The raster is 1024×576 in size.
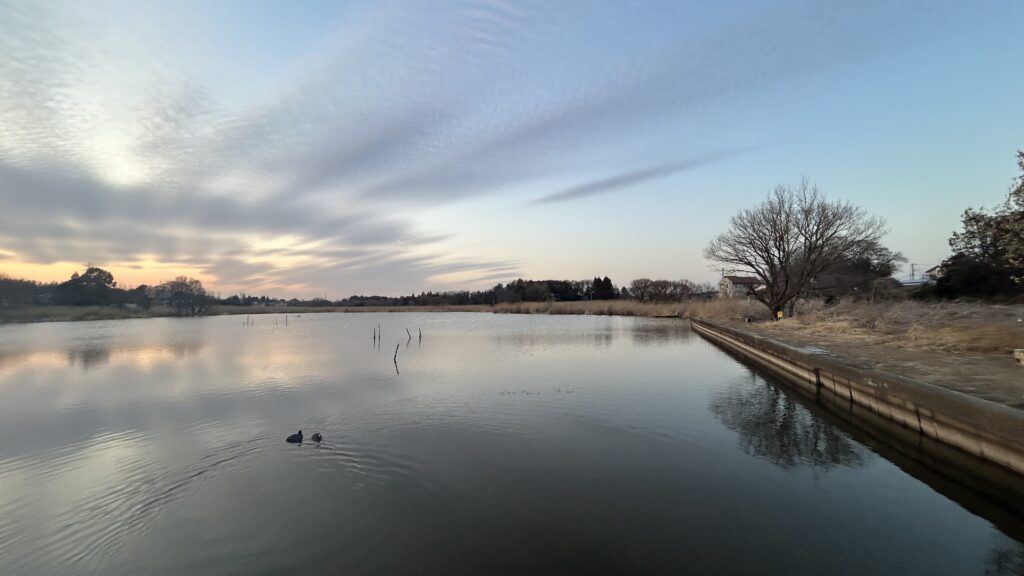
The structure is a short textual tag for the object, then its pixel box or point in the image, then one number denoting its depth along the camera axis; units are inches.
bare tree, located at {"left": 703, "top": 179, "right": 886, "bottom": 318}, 1097.4
